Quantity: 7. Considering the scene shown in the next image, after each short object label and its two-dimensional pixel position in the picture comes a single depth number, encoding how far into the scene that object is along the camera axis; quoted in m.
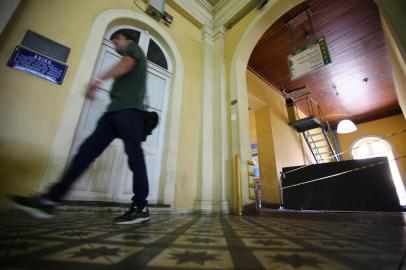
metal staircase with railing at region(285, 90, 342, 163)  5.79
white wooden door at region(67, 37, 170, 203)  2.08
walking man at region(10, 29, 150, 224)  1.20
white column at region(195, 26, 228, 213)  2.86
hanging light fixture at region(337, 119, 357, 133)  6.55
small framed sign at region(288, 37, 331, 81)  3.09
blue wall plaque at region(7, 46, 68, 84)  1.81
